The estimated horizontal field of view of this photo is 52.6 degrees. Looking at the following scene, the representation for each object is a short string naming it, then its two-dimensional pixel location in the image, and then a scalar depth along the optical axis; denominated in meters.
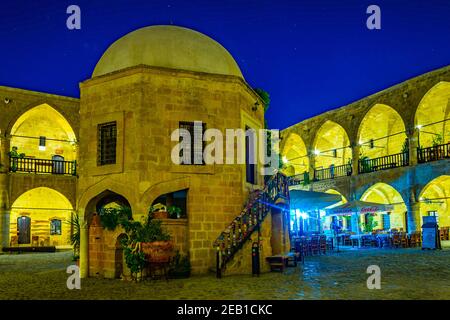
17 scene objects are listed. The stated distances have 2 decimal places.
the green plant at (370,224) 27.58
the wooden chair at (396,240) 20.28
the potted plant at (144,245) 10.34
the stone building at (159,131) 11.46
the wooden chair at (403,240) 20.47
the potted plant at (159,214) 11.23
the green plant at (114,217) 11.20
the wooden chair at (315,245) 17.75
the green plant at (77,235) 12.34
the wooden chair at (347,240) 22.62
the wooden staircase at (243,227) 11.22
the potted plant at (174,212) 11.45
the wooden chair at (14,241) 25.47
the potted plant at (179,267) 11.05
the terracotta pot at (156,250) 10.33
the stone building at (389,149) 22.50
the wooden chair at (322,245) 18.36
